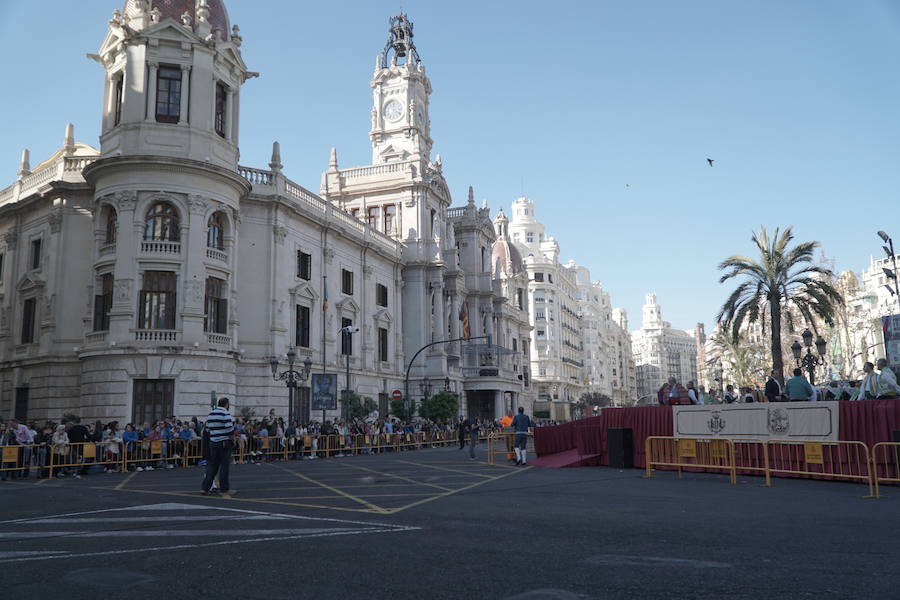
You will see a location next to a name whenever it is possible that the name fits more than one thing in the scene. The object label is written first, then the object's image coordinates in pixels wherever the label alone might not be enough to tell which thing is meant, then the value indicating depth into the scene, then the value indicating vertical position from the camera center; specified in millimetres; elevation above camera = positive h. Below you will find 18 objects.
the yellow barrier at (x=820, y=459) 14531 -1144
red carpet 20484 -1515
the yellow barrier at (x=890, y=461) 14081 -1131
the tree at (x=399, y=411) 42406 +7
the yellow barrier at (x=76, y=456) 20484 -1205
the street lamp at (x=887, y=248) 30767 +6946
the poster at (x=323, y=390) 27875 +862
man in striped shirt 12812 -516
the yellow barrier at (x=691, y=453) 16859 -1107
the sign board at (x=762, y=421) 15148 -331
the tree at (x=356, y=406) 36656 +303
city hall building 29200 +7342
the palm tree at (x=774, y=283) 29922 +5254
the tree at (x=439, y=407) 43906 +210
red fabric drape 14445 -513
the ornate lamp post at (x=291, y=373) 28539 +1673
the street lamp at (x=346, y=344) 37156 +3970
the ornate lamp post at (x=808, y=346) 28533 +2429
